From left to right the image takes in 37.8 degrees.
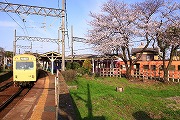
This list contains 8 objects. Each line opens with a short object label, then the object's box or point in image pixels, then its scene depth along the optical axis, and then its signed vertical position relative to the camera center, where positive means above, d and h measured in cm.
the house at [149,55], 4303 +198
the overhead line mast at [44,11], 2353 +525
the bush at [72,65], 3957 +38
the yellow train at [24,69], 2073 -10
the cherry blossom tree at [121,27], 2894 +453
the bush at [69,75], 2241 -64
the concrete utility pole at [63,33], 2591 +347
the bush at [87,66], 3459 +20
